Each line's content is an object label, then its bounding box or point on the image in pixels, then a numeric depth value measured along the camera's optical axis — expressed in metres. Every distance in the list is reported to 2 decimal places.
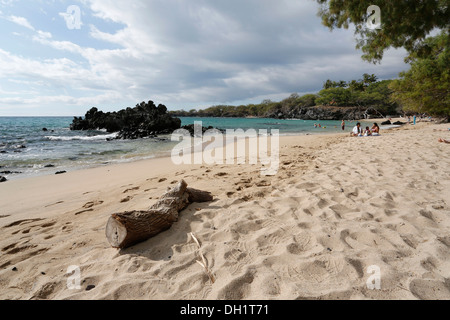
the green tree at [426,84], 14.14
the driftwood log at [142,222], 2.59
